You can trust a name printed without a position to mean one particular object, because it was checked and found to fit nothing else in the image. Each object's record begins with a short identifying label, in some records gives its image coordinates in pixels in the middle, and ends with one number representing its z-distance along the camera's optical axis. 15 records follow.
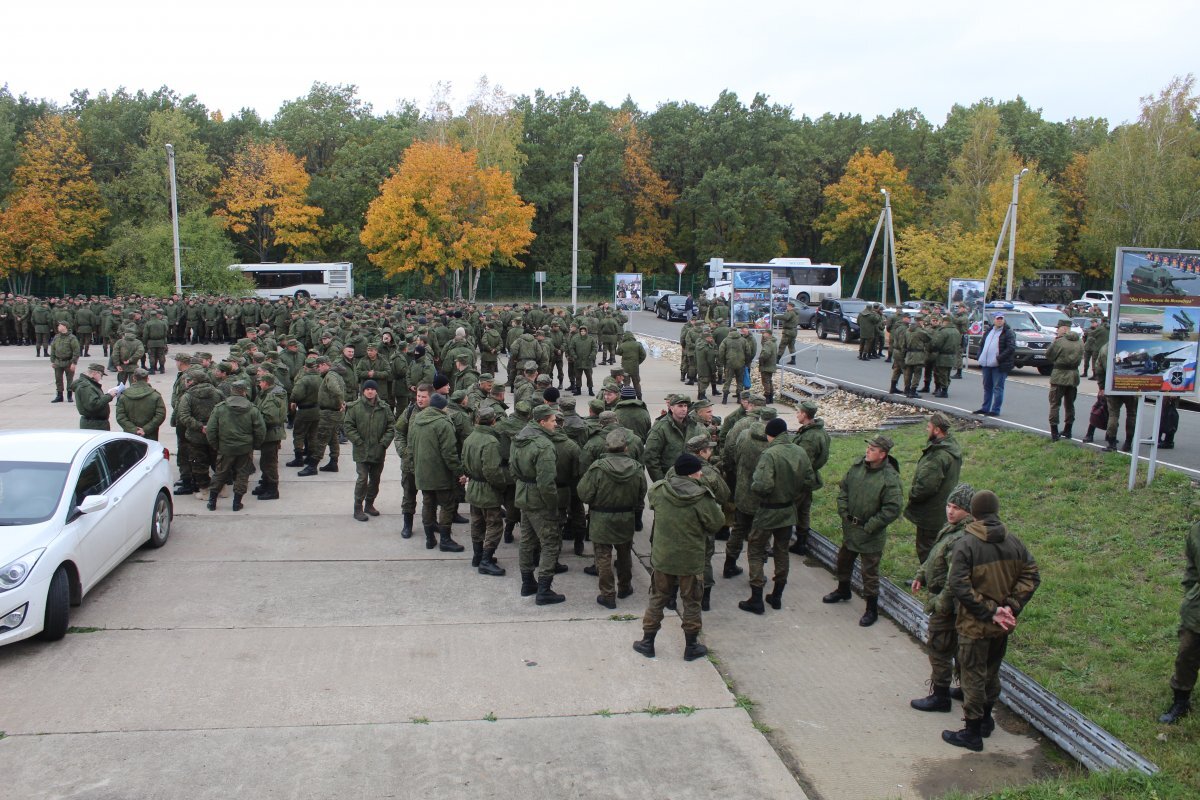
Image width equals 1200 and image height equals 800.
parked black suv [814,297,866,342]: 33.22
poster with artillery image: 10.11
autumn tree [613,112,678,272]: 59.75
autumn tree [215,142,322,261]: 52.47
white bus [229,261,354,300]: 49.03
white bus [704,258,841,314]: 44.59
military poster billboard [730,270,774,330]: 22.28
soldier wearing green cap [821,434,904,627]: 7.84
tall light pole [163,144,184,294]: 34.79
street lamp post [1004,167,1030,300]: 34.70
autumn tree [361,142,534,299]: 41.34
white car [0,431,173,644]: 7.07
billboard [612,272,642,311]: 27.81
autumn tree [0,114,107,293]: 47.59
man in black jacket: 15.25
